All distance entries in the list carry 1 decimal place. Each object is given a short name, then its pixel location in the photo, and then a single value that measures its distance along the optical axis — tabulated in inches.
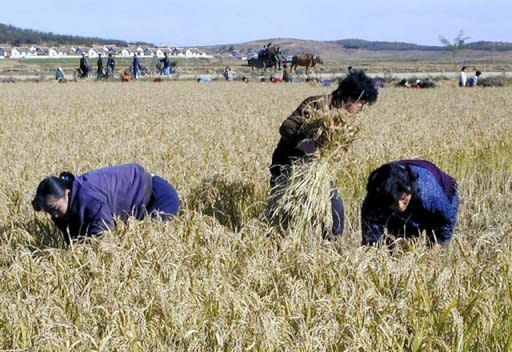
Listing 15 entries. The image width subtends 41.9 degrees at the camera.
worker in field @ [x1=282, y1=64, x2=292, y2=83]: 1344.7
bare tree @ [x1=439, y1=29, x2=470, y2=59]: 2221.9
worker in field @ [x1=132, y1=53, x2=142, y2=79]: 1508.4
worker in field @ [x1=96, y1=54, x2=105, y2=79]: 1465.6
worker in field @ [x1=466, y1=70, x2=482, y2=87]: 1083.9
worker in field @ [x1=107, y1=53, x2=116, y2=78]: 1501.0
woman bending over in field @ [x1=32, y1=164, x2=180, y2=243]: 170.7
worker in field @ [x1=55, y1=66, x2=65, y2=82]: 1422.5
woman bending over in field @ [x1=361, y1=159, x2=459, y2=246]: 164.6
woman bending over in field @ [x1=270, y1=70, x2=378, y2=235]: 186.2
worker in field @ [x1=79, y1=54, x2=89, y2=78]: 1507.1
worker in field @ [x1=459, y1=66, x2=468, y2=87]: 1070.2
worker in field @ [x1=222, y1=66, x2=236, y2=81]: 1448.1
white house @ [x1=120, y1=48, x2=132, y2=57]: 5033.2
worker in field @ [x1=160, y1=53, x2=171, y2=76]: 1565.0
